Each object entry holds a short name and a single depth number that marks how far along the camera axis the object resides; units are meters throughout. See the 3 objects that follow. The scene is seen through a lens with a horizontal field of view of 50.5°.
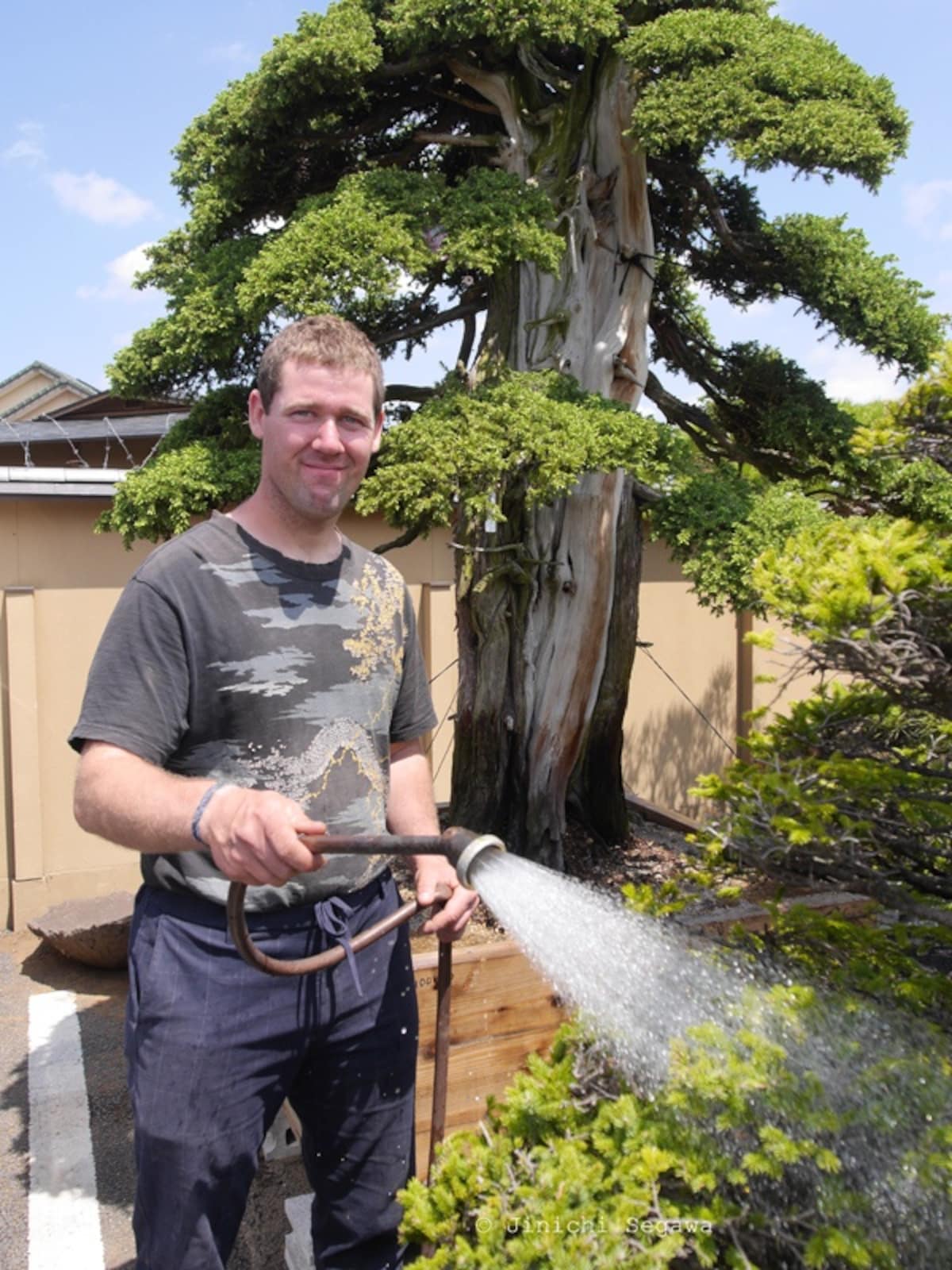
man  1.68
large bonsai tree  3.26
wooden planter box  2.75
